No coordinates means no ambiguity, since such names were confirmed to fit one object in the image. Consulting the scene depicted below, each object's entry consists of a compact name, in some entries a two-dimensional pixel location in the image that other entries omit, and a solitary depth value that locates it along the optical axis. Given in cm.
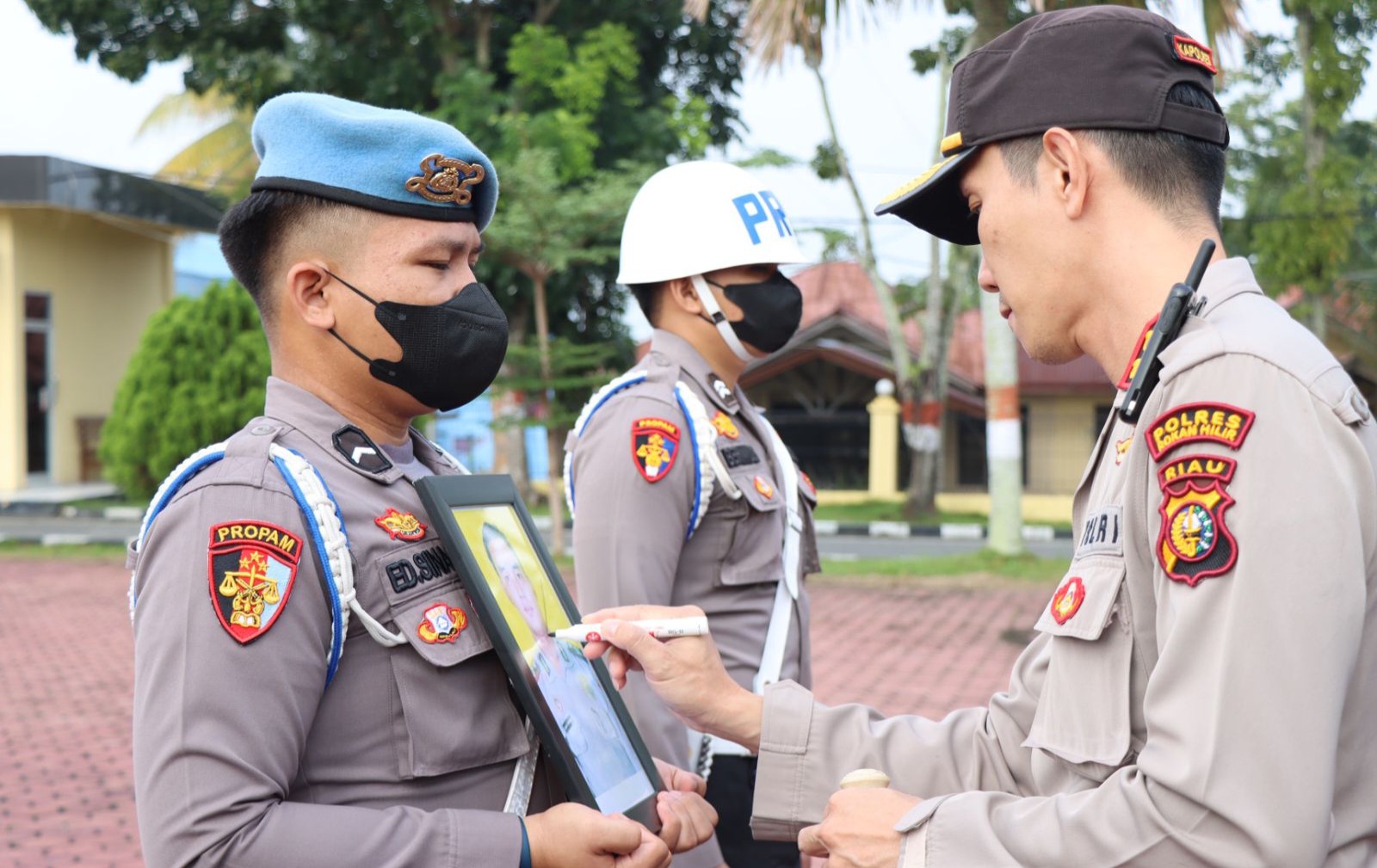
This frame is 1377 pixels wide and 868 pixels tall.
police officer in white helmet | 276
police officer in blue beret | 160
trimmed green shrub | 1723
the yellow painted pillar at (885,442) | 2228
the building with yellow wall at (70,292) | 2006
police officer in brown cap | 132
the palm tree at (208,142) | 2245
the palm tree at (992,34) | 946
